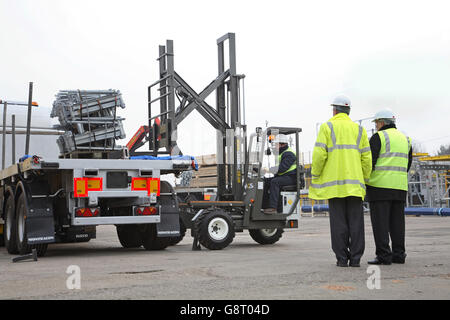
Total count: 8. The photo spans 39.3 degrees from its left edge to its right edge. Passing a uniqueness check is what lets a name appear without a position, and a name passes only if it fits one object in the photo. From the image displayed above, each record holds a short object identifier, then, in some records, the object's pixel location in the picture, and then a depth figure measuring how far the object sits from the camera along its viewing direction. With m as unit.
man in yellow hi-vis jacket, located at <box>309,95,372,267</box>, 7.37
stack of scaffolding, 10.66
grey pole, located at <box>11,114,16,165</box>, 12.85
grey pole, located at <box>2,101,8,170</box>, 13.19
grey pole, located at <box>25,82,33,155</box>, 11.47
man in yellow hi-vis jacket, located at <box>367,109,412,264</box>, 7.70
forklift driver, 11.61
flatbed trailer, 9.48
